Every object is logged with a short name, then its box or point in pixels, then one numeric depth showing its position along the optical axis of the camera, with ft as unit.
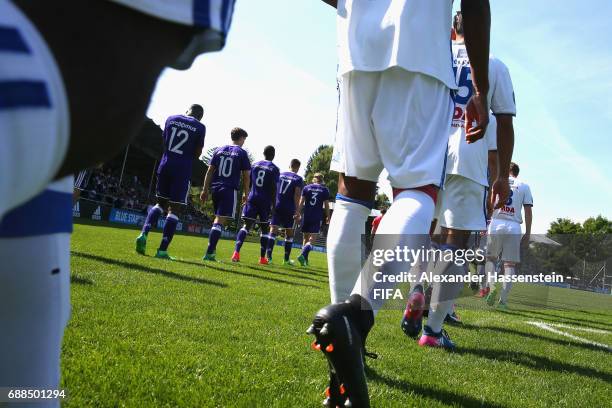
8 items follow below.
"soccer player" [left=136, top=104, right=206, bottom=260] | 24.16
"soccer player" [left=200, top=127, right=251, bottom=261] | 28.27
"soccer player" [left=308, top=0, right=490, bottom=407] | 5.61
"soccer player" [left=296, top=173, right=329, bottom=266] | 41.39
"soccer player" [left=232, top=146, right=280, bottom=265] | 32.94
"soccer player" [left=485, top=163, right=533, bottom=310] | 29.30
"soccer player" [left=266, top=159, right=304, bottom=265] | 37.50
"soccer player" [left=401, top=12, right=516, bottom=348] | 11.15
